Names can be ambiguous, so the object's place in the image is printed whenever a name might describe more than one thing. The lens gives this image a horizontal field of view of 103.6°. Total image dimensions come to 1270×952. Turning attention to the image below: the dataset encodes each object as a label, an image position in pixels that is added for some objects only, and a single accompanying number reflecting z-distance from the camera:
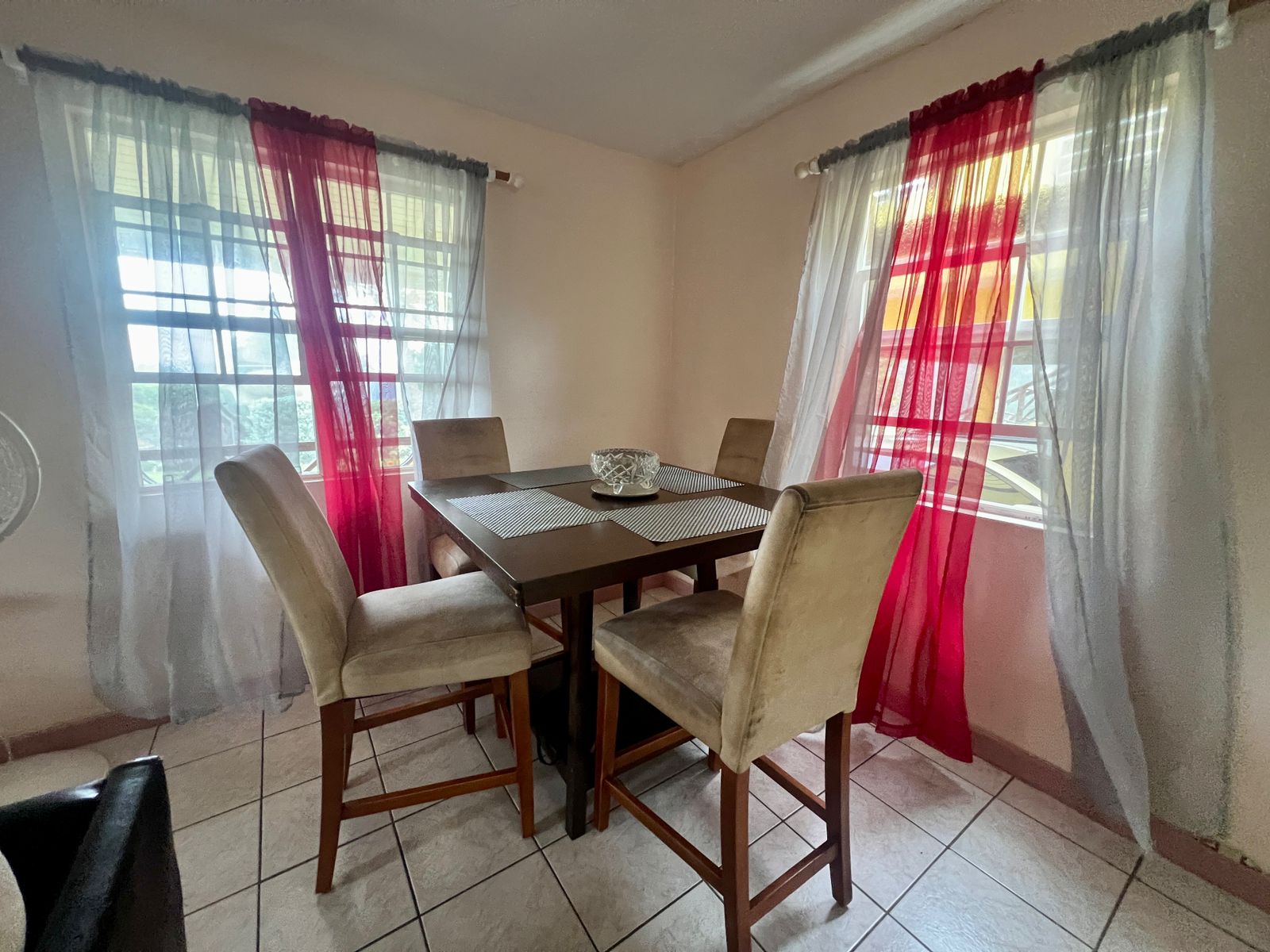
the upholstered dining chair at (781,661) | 0.84
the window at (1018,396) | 1.38
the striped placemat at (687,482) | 1.71
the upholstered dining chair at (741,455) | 2.02
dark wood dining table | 0.99
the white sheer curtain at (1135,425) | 1.19
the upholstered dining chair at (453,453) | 1.98
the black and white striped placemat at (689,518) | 1.23
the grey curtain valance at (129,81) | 1.40
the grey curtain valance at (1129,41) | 1.15
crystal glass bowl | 1.60
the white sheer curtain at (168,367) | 1.50
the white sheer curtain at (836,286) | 1.73
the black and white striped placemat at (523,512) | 1.27
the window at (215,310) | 1.55
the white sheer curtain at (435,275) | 1.95
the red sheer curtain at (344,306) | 1.73
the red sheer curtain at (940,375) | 1.46
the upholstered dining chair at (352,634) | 1.01
